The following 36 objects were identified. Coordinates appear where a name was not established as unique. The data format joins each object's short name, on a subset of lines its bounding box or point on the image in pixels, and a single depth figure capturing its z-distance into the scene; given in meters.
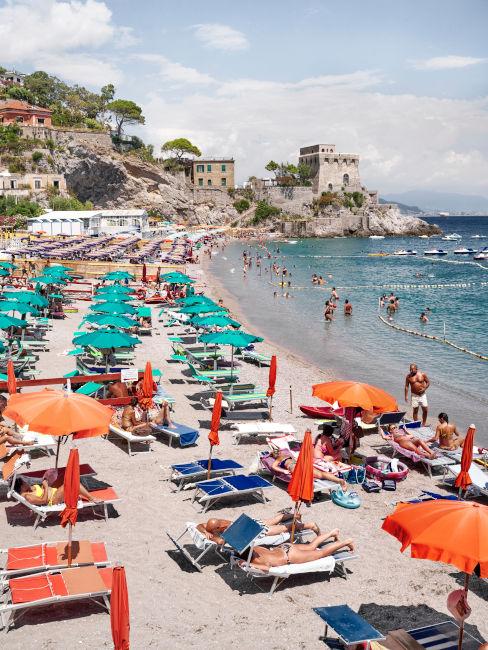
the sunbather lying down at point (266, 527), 7.61
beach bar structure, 56.16
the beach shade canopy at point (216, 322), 16.77
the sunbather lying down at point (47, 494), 8.34
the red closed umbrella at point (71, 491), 6.95
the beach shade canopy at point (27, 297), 19.83
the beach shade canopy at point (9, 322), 15.71
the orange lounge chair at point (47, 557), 6.64
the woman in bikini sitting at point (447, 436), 11.41
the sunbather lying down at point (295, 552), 7.24
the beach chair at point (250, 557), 7.07
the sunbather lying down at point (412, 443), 11.15
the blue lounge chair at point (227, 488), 9.00
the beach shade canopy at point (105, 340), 14.27
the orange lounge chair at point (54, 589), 6.11
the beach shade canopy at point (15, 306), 17.91
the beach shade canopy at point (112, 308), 19.70
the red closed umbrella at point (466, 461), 8.56
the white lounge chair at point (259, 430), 11.95
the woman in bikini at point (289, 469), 9.96
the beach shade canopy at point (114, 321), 18.14
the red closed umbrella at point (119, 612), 4.95
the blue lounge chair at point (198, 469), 9.79
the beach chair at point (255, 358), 18.80
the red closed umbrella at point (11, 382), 11.61
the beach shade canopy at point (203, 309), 19.78
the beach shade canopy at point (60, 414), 7.93
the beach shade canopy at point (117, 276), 28.98
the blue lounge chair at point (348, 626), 5.66
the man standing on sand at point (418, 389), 13.93
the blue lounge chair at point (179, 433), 11.57
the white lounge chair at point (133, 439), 11.18
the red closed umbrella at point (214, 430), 9.65
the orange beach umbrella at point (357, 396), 10.18
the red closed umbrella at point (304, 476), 7.39
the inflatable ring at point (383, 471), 10.42
